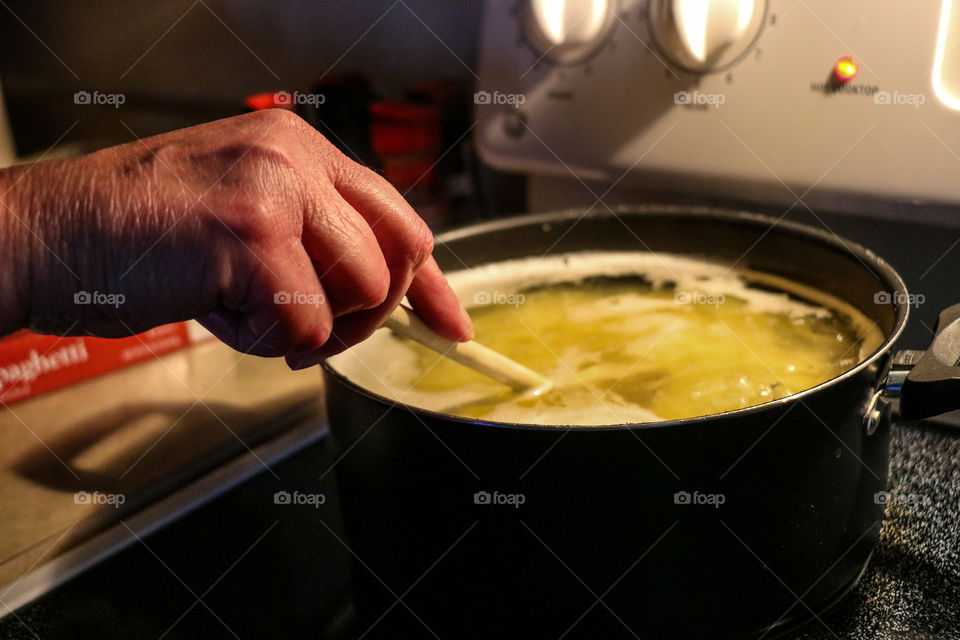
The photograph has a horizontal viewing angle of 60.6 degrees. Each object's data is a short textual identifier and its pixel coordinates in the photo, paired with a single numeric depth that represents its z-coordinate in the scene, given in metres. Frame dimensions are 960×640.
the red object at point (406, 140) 0.93
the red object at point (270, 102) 0.86
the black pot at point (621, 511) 0.39
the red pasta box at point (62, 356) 0.74
